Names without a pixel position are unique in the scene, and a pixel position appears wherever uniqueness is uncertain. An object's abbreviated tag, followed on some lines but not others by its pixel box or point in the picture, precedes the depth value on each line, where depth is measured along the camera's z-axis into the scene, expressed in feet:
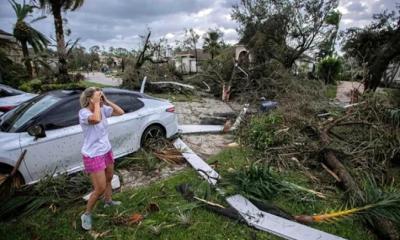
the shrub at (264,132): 19.88
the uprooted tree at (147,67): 51.83
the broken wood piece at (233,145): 21.76
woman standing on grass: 10.37
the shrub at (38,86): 47.38
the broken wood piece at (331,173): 15.34
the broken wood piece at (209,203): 12.51
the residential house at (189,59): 76.02
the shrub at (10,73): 56.18
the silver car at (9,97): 22.70
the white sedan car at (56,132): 12.76
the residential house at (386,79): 45.10
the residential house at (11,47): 64.03
